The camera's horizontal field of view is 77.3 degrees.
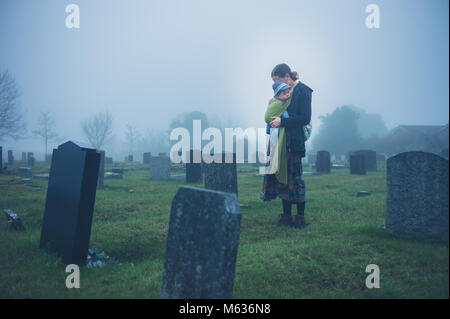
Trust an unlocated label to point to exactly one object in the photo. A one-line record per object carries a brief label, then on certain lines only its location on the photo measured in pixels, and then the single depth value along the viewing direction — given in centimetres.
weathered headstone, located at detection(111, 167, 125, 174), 1676
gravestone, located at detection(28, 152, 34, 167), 2608
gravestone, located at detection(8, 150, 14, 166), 2713
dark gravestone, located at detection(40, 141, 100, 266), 383
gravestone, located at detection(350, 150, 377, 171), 2120
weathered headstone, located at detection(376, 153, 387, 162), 3709
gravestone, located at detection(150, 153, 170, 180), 1551
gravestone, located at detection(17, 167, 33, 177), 1625
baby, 512
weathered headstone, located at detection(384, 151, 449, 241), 397
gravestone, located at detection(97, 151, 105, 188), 1143
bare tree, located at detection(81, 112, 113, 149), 6681
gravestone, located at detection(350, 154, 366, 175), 1769
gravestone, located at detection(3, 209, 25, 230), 519
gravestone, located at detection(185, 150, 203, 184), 1397
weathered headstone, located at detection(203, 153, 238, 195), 768
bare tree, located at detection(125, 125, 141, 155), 8500
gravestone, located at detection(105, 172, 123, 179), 1580
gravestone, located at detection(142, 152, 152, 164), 3016
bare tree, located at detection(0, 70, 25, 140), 3353
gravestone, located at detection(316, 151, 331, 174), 1994
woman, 501
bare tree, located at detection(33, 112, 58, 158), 6239
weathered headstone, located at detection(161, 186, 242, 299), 237
